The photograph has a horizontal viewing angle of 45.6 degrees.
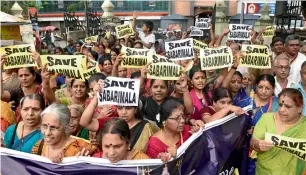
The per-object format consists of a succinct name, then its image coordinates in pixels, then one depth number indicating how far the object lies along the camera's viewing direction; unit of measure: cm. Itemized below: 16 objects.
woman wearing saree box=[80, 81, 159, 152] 320
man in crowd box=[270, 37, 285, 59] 677
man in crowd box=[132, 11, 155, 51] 852
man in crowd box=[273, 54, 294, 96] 466
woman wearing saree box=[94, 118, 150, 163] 265
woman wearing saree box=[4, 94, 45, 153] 316
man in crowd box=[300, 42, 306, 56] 695
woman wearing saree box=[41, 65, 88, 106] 405
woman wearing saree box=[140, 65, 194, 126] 382
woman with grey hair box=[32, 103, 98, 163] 284
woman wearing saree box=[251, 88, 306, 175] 310
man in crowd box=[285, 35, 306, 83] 560
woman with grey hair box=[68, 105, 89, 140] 343
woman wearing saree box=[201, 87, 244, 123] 381
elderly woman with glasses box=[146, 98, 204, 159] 306
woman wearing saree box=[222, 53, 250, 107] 459
